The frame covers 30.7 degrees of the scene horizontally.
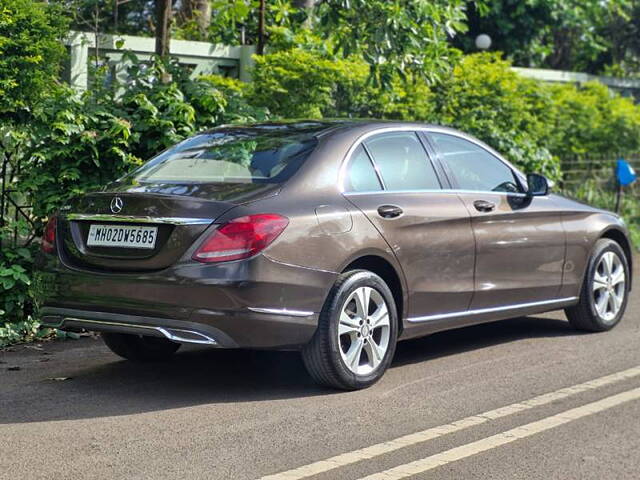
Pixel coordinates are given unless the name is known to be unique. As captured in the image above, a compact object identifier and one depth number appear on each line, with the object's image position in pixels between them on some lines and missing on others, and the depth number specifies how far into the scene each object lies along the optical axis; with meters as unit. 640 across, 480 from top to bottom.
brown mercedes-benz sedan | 6.04
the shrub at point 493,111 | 13.54
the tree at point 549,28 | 22.38
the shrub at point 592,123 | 15.28
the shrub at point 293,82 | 11.39
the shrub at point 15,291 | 8.09
